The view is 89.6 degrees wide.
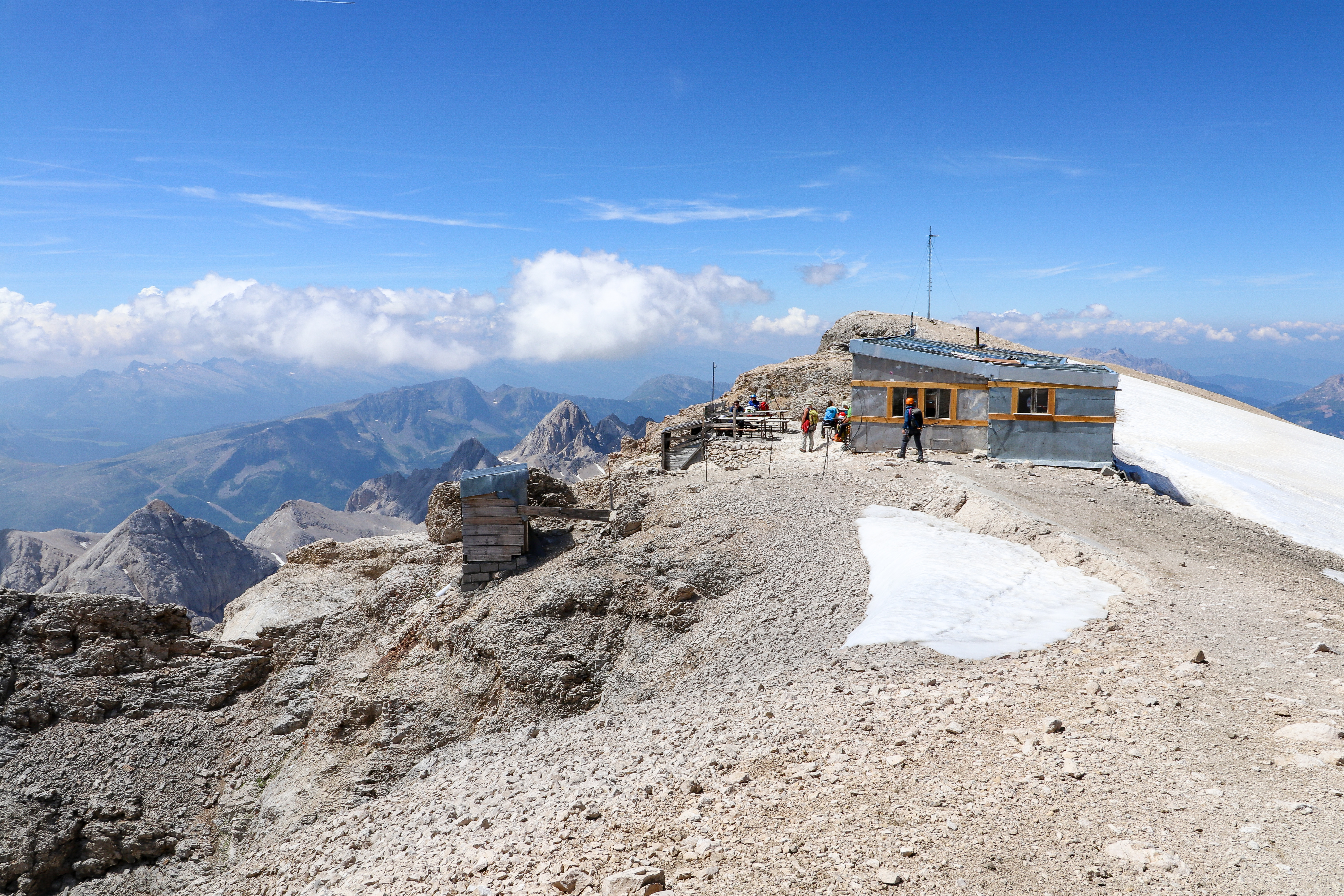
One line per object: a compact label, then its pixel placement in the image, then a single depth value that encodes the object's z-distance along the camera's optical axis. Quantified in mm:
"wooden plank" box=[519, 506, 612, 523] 19031
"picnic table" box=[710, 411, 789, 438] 36125
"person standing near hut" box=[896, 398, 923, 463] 26156
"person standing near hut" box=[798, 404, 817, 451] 31344
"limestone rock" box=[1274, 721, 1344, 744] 7488
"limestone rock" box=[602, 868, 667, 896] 6441
